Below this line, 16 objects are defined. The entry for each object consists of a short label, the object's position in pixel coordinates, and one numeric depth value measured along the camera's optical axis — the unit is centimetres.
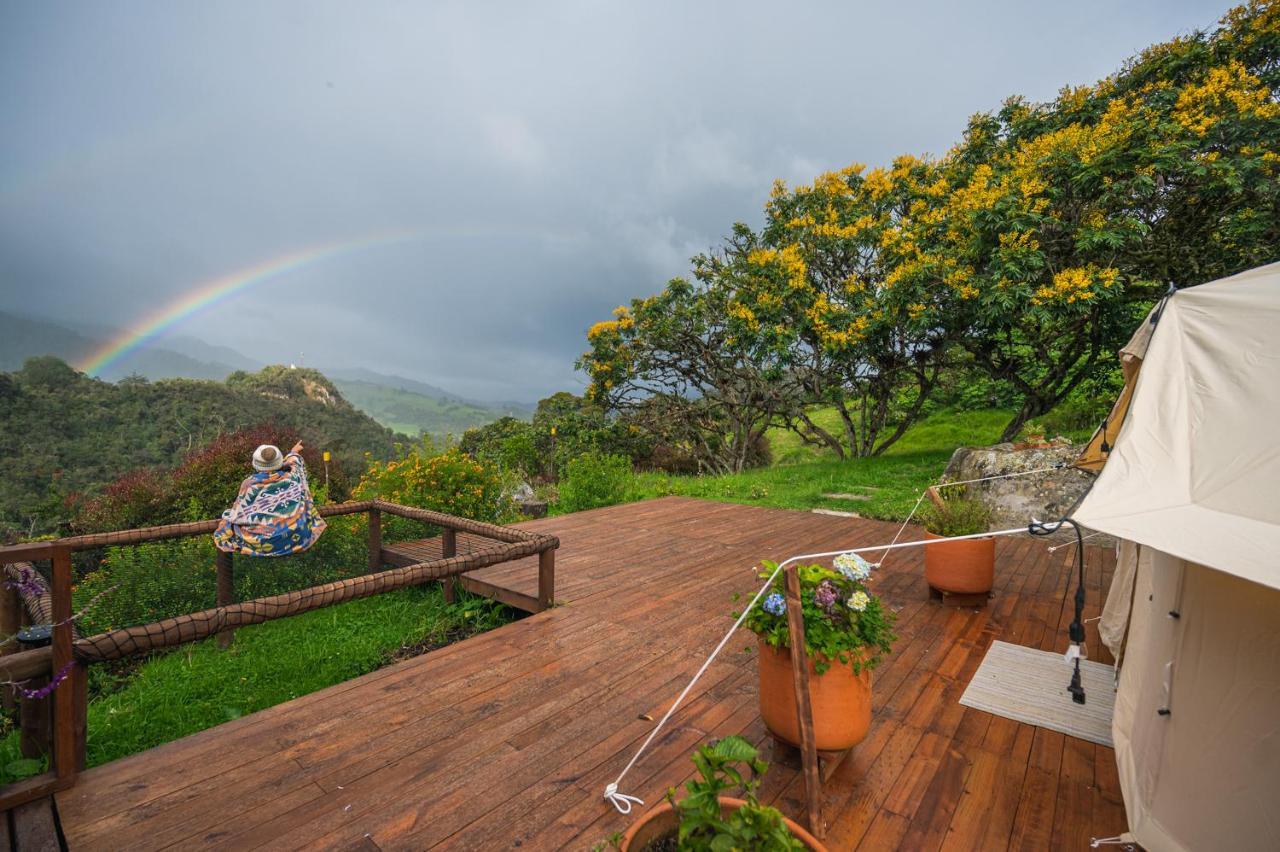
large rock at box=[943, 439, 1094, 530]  554
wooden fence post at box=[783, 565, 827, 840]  167
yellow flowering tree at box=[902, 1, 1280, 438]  603
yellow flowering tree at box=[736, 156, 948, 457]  852
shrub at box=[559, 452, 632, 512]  756
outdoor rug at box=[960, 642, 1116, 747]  234
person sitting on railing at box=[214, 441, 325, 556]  346
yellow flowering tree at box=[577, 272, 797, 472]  1166
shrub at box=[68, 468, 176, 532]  650
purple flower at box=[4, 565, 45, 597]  256
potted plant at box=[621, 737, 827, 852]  110
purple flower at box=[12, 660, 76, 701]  167
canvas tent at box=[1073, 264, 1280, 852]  142
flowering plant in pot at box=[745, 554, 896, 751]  185
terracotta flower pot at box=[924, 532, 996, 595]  359
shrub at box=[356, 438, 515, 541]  575
